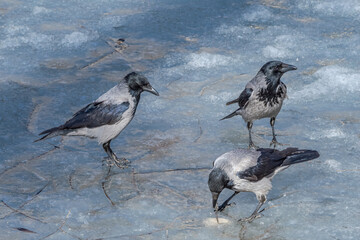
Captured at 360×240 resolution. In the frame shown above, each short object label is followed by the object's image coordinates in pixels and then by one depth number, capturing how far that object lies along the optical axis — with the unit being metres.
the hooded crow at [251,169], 9.74
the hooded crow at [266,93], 12.16
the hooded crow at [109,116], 11.48
